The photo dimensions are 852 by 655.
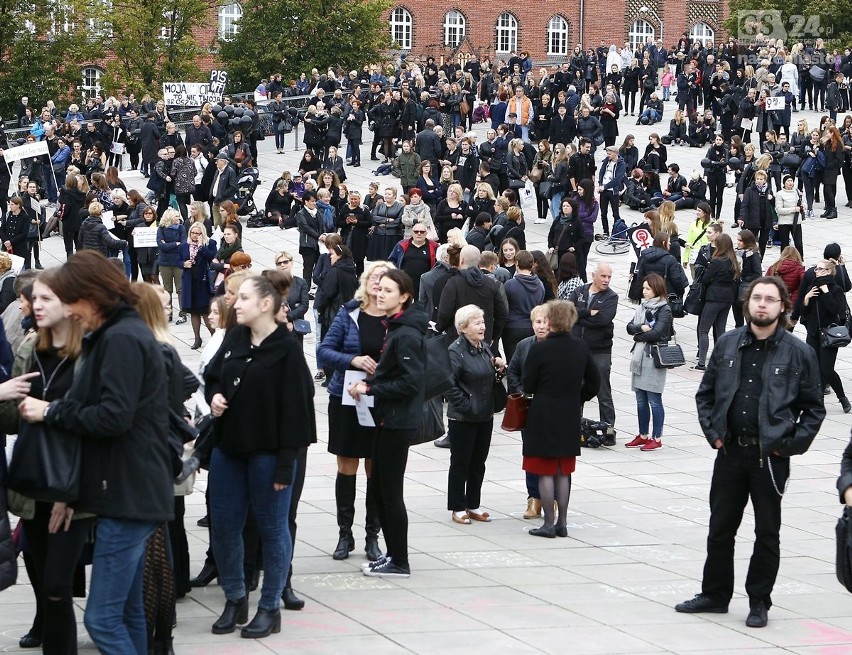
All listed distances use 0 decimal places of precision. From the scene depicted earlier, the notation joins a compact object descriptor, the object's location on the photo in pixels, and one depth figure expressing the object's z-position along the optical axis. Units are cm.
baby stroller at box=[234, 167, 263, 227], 2694
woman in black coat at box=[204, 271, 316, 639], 709
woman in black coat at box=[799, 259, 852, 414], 1499
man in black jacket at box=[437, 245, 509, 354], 1392
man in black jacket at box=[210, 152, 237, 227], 2632
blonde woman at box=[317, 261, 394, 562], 863
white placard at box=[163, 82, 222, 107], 3778
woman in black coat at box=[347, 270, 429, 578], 831
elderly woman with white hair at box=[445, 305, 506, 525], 1027
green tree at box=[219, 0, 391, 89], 4978
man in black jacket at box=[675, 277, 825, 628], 783
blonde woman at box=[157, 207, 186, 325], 1919
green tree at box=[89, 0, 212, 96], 4769
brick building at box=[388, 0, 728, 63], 6831
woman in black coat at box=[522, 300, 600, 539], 1004
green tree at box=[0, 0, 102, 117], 4697
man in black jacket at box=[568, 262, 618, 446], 1371
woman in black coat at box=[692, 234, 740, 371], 1658
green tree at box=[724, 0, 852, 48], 5453
